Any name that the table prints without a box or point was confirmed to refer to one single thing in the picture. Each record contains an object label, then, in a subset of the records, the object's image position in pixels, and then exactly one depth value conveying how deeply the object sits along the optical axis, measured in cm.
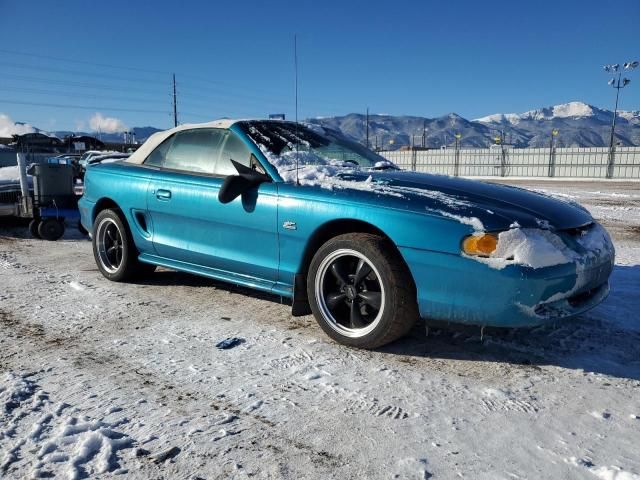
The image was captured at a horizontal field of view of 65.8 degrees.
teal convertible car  244
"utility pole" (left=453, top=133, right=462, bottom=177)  3484
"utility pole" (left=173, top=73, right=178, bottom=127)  4517
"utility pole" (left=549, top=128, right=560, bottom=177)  3051
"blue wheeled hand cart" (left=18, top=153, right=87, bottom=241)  671
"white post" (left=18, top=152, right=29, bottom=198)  674
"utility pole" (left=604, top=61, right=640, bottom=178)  2814
